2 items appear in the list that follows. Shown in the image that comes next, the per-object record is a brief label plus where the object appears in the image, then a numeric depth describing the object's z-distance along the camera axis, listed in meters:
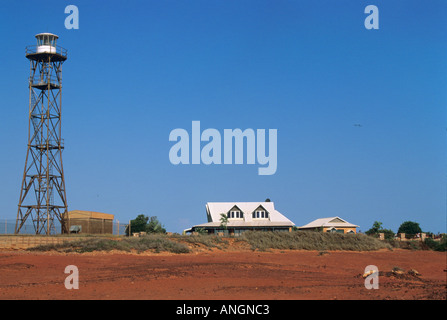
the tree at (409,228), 84.50
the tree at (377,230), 68.19
